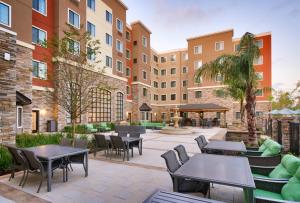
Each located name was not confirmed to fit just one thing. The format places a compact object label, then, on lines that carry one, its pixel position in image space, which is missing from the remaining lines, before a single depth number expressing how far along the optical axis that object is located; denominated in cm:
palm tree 862
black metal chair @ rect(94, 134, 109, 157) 802
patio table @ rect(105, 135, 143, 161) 763
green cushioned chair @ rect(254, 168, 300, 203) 267
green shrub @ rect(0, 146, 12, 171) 569
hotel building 1330
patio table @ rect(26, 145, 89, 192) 450
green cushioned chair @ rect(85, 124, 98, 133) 1675
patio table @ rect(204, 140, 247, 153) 569
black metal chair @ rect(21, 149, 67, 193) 439
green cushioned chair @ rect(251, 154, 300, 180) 312
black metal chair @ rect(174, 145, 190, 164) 429
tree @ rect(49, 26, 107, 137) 805
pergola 2449
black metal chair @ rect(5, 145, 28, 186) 475
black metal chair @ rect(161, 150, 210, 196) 342
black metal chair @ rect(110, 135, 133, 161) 755
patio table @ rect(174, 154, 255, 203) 282
